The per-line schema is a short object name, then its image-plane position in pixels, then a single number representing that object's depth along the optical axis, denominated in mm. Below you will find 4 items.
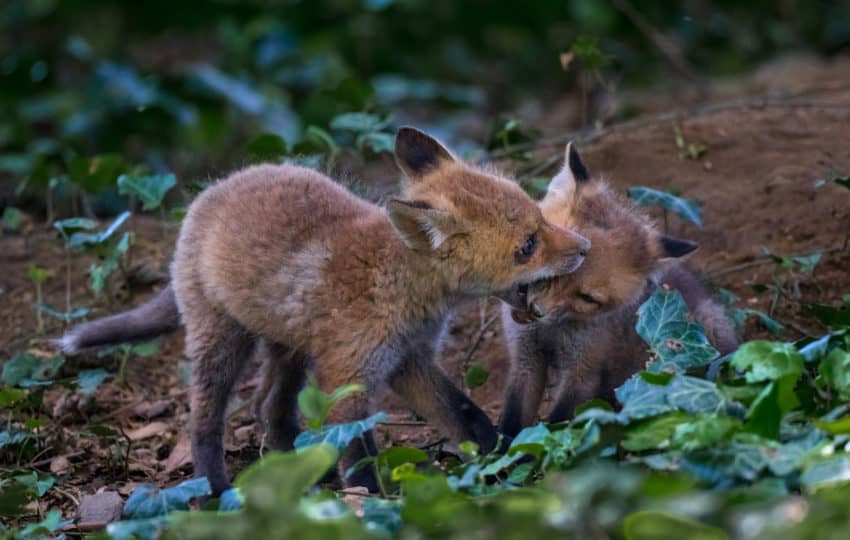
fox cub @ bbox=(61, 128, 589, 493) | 9391
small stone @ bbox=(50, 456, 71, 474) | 10664
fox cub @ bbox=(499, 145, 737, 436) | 10039
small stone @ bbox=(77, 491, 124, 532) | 8953
